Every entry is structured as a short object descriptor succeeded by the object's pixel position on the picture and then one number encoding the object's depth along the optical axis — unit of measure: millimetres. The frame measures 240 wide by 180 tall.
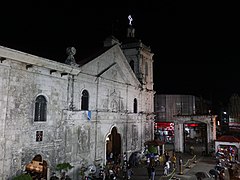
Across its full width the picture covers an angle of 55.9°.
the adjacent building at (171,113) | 48656
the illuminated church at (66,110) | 14031
